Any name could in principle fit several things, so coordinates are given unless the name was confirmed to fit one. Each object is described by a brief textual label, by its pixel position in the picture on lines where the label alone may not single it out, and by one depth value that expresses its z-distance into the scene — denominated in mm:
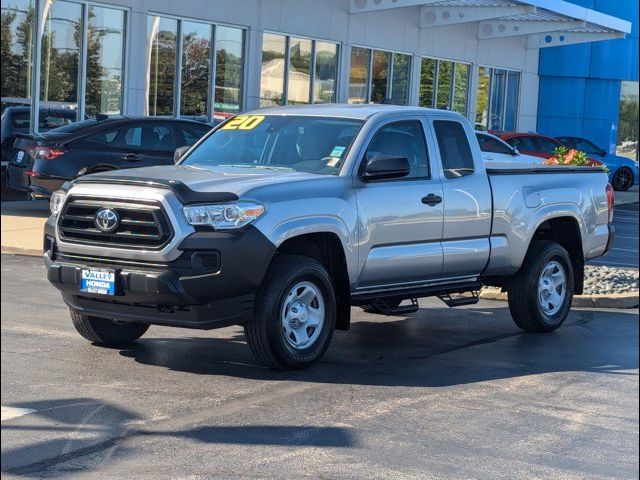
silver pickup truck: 7621
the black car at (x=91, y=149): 17438
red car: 28516
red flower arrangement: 15359
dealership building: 21688
